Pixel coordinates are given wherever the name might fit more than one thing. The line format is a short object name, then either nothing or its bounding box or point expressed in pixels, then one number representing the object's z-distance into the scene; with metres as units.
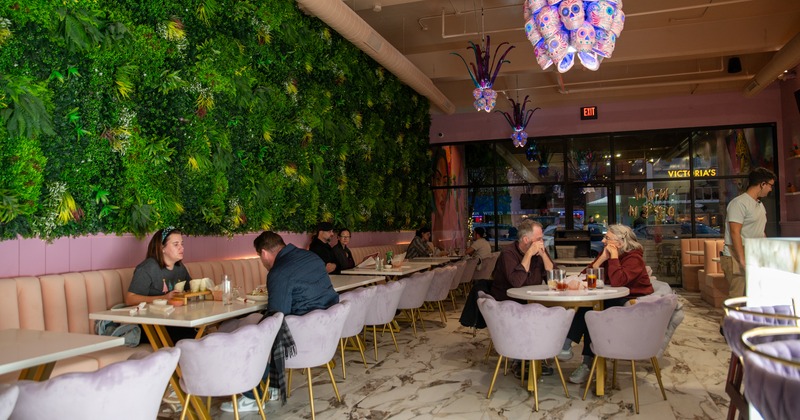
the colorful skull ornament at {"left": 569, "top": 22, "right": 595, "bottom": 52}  3.90
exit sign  13.01
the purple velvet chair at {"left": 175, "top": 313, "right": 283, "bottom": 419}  3.22
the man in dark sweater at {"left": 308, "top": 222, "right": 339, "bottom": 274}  7.79
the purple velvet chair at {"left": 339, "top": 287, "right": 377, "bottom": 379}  4.88
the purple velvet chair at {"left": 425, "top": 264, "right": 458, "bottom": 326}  7.27
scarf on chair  3.91
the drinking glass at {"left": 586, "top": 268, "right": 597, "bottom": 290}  4.96
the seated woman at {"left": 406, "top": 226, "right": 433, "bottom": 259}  10.47
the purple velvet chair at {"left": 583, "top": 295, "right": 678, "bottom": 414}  4.16
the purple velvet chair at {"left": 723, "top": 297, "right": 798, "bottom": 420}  2.43
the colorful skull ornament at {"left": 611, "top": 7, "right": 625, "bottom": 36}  3.96
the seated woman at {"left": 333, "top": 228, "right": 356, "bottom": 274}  8.13
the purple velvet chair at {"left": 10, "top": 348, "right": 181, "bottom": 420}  2.13
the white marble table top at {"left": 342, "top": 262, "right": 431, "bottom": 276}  7.32
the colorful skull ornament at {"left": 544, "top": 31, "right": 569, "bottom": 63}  4.02
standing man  5.83
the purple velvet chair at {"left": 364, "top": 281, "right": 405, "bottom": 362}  5.55
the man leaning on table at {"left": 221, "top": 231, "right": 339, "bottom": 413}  4.19
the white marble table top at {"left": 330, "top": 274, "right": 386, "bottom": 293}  5.74
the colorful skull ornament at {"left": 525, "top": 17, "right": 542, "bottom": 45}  4.16
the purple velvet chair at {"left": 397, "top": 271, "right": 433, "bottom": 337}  6.56
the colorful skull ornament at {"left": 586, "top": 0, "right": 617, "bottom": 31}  3.85
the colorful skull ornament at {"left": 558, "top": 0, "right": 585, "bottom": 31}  3.83
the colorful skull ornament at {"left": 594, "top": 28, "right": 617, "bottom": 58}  3.99
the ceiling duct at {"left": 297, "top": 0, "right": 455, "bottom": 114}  6.91
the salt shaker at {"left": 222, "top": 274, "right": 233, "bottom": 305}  4.31
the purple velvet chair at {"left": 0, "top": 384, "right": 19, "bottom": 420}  1.83
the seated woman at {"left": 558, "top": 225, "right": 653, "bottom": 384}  5.08
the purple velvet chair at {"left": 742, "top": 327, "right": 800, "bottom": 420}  1.36
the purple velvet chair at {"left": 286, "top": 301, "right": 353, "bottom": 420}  4.00
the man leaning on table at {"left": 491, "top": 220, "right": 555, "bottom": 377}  5.31
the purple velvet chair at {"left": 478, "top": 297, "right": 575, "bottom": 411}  4.18
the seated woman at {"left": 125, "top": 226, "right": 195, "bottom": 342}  4.43
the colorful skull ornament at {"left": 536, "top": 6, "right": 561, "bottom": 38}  3.96
